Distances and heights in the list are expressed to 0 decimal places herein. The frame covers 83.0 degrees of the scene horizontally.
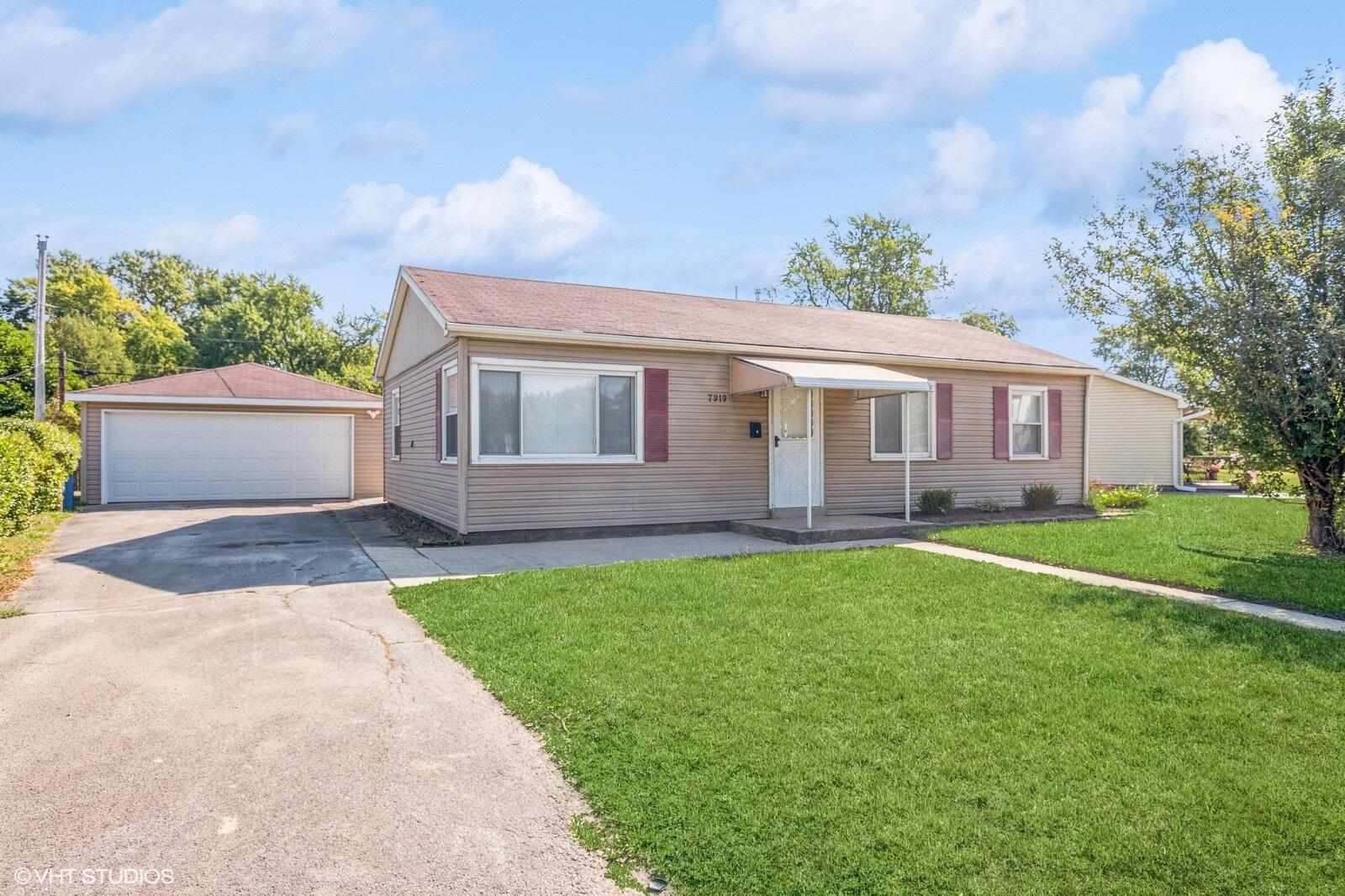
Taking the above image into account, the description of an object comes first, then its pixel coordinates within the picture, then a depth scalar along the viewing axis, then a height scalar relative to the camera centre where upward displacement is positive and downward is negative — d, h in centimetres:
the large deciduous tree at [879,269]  3547 +817
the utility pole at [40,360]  1809 +198
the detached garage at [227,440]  1647 +4
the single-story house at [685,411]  1023 +49
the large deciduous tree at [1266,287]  831 +180
